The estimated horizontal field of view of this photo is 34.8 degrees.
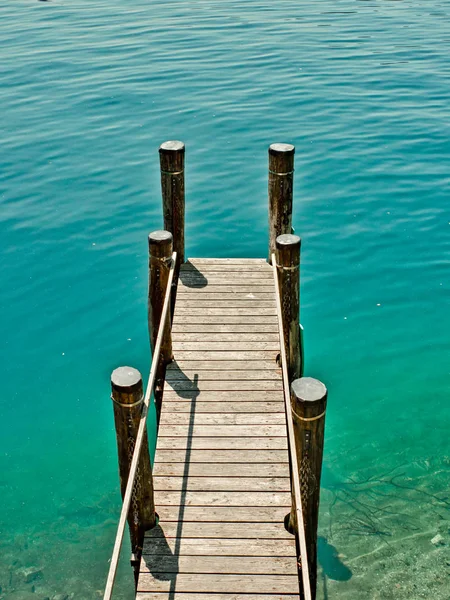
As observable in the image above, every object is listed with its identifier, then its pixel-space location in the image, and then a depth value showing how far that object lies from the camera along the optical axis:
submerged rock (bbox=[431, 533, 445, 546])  8.97
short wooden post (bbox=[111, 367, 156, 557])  6.29
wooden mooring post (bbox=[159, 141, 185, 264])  10.55
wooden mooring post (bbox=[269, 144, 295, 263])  10.55
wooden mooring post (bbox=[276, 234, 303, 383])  9.20
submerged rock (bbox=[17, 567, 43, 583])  8.86
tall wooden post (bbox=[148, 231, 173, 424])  9.00
